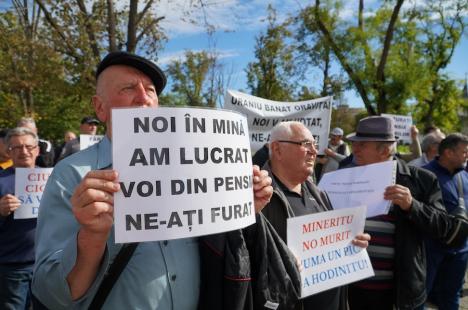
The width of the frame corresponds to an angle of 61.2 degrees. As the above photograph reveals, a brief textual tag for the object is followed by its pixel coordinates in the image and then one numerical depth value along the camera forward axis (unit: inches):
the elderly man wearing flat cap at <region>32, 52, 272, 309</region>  51.1
